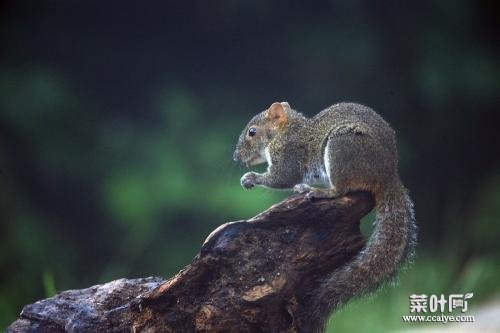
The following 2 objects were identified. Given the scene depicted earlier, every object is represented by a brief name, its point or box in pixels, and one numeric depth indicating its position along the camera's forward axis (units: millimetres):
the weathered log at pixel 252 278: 4918
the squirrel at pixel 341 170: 5141
